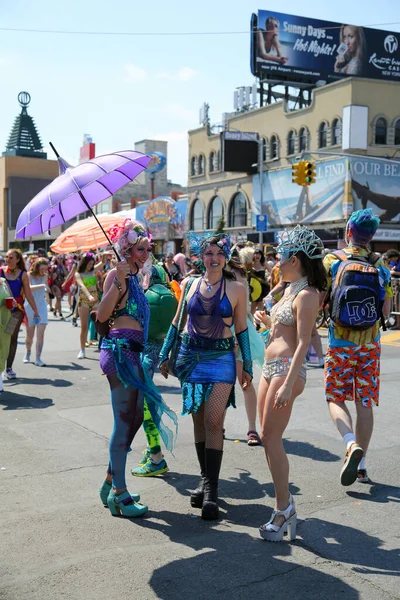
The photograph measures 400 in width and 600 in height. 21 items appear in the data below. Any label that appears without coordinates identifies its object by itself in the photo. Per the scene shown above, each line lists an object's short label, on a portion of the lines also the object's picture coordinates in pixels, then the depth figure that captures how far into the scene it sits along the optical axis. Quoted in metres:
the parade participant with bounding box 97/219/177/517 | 4.63
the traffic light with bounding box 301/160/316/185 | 25.09
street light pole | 39.39
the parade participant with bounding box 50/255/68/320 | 21.27
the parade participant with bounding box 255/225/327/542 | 4.17
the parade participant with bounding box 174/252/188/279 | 17.16
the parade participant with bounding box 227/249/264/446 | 6.52
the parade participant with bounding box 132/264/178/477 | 5.65
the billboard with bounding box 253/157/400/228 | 37.91
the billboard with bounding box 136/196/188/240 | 50.69
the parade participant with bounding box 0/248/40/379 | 10.24
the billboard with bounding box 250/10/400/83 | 49.47
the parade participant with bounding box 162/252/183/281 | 15.86
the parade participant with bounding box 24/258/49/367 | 11.64
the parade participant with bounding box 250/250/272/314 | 10.23
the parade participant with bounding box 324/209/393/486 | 5.29
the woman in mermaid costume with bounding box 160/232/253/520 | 4.69
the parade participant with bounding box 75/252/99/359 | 12.29
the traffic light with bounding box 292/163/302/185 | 24.98
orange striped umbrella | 14.35
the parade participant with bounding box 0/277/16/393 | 8.83
